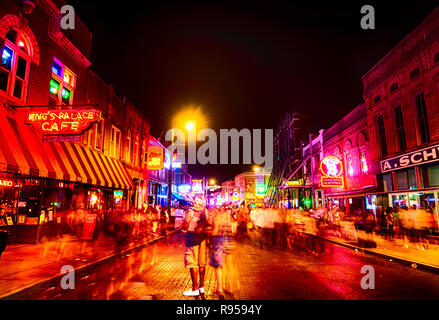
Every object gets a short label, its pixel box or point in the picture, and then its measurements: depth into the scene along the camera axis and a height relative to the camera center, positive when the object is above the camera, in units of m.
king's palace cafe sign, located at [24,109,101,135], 10.53 +3.22
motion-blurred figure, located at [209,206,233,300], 5.87 -0.94
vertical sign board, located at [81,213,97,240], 13.02 -1.12
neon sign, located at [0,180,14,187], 10.99 +0.83
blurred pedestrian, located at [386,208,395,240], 14.33 -0.89
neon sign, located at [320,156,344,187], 21.16 +2.88
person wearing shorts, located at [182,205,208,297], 5.82 -0.91
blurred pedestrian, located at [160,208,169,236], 17.57 -1.20
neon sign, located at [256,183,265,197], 58.00 +3.06
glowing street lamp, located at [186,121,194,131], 16.88 +4.80
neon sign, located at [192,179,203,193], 54.50 +4.00
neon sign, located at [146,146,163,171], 23.88 +4.05
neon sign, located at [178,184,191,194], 47.94 +2.84
